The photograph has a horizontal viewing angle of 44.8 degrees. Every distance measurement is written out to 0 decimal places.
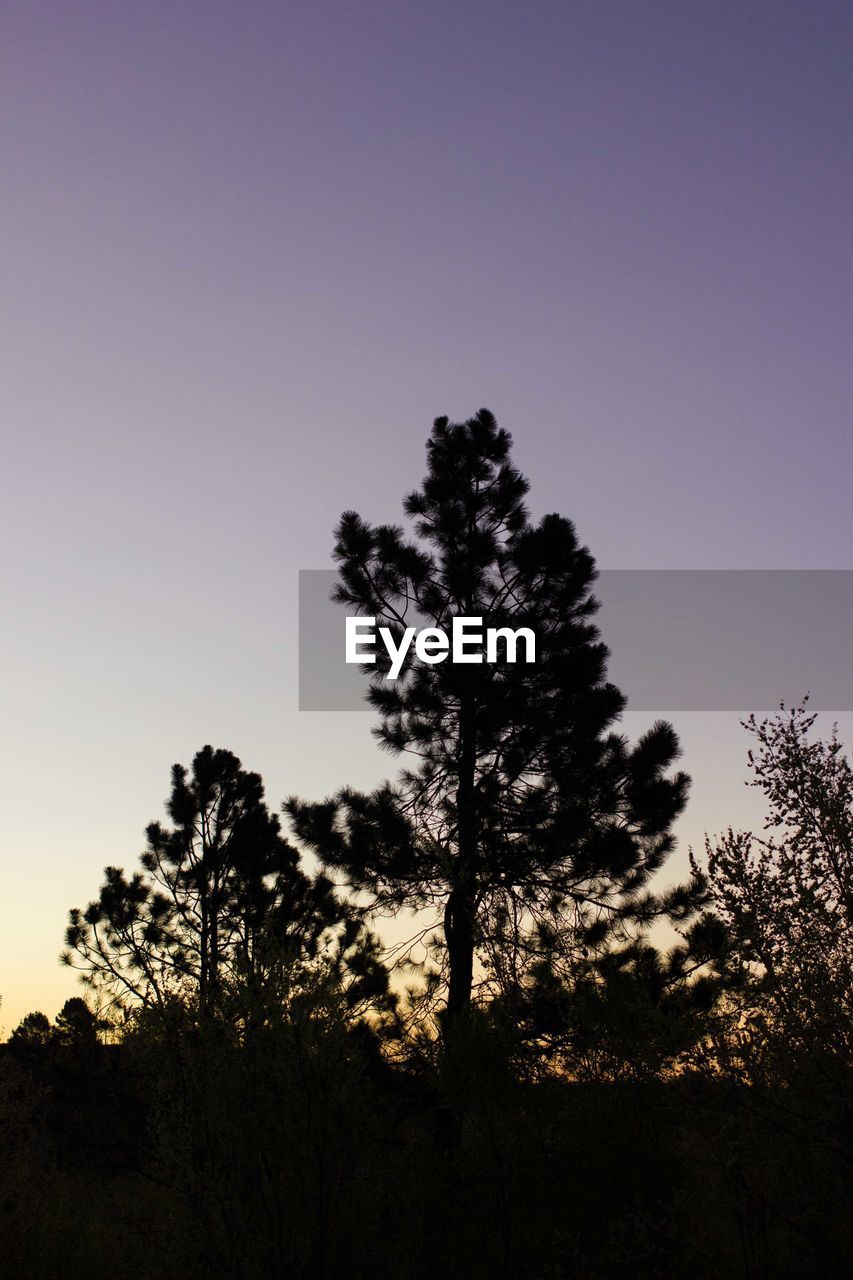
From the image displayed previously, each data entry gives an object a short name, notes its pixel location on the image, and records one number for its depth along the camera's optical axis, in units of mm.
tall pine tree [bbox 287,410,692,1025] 19562
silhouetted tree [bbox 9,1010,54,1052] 32750
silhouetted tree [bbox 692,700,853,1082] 10047
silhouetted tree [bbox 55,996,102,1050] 27672
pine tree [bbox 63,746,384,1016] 26000
